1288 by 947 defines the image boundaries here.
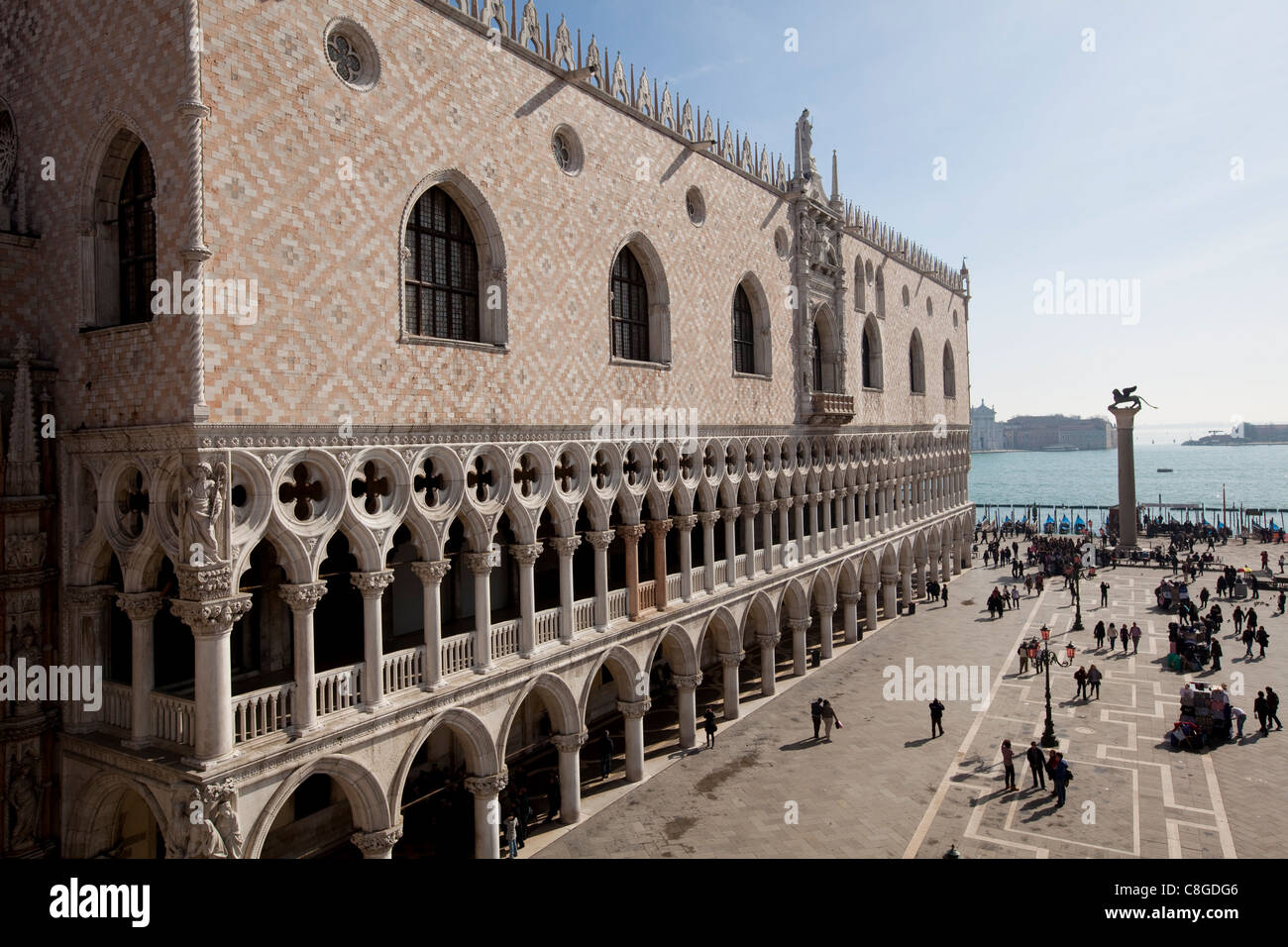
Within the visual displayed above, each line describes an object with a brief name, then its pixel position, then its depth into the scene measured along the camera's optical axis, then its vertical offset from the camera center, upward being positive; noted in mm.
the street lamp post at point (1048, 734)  18030 -6146
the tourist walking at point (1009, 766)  16297 -6173
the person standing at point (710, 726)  18672 -5981
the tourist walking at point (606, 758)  17016 -6107
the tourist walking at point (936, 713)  19156 -5921
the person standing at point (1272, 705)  18688 -5755
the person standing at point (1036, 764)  16266 -6114
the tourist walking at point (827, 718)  19188 -6042
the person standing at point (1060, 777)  15352 -6027
